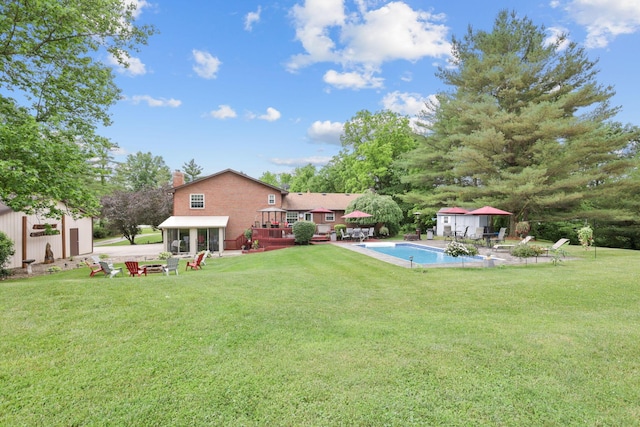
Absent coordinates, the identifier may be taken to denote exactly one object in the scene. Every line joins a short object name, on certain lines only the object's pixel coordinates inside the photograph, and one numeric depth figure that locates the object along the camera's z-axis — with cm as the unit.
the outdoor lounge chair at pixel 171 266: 1332
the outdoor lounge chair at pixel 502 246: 1611
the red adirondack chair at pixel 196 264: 1554
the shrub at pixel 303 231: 2323
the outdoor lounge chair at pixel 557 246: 1373
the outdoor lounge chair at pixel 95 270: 1399
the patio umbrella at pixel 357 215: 2558
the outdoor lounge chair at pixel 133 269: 1276
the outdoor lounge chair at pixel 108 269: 1313
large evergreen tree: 2103
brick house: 2462
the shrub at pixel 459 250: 1214
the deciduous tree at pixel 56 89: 1027
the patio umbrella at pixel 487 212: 1947
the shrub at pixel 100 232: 3816
